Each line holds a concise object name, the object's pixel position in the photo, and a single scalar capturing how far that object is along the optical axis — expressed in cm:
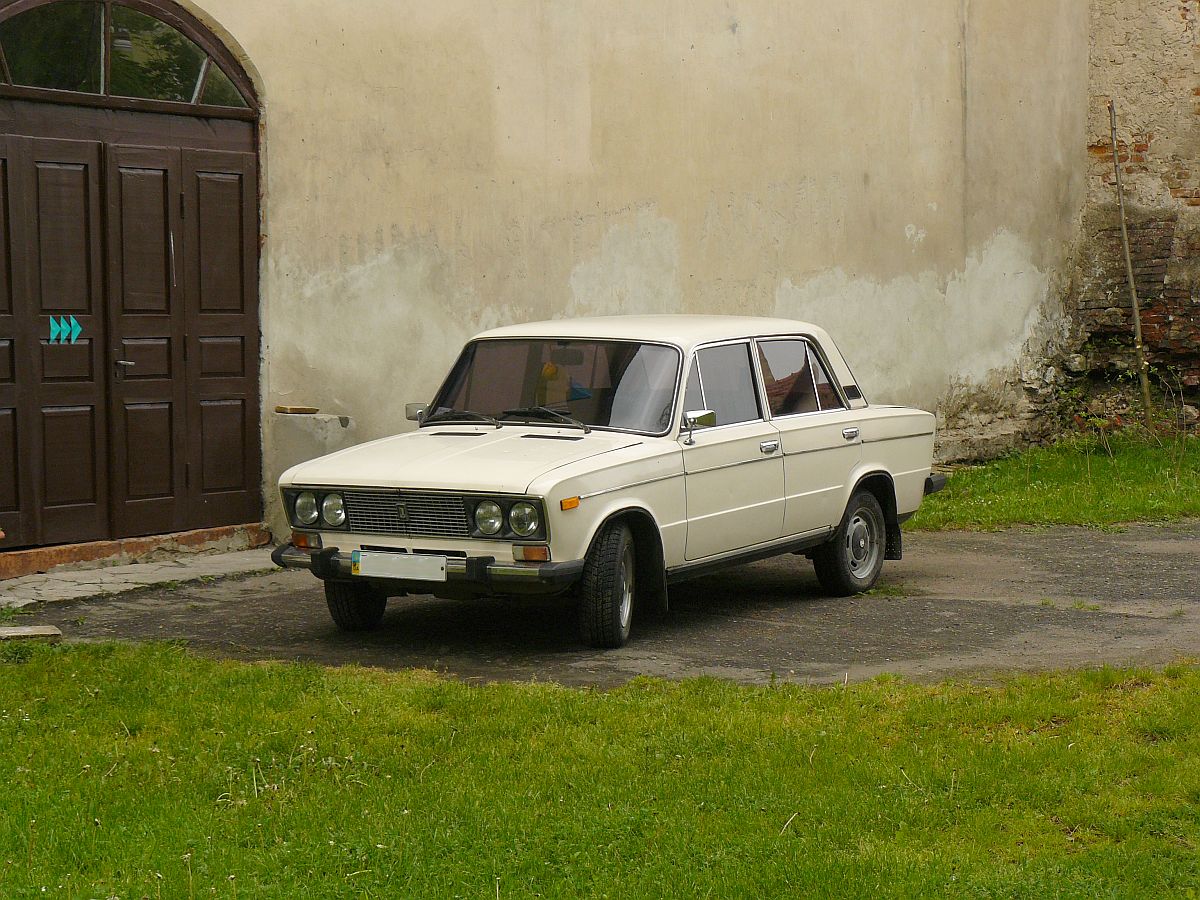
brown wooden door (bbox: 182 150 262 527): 982
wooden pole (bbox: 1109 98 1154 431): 1555
